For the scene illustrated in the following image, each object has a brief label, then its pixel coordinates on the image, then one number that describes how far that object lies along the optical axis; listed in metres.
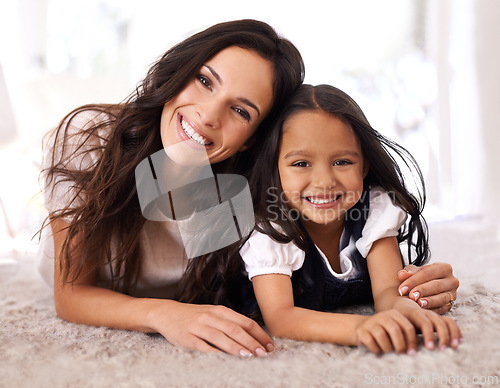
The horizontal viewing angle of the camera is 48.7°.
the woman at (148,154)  1.06
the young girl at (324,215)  1.02
